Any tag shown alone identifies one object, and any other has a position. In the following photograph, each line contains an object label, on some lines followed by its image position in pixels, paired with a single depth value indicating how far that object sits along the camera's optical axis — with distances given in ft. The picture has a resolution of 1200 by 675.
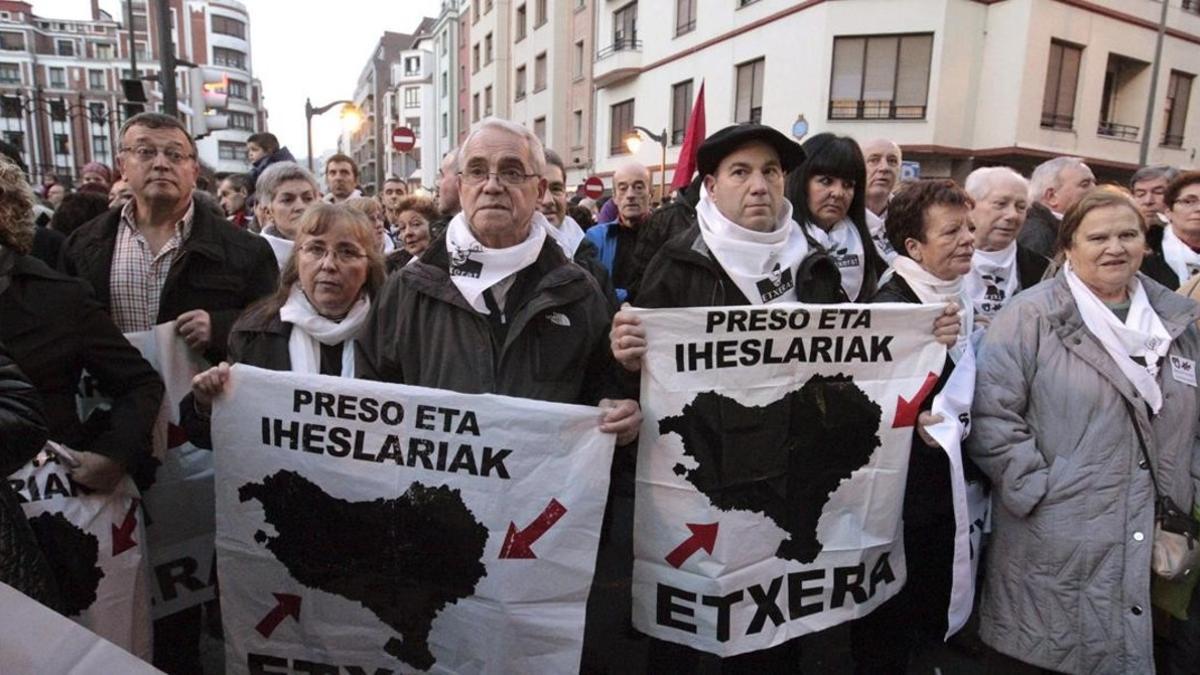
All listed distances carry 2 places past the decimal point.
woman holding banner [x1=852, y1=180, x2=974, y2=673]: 8.93
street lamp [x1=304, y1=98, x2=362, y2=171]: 60.64
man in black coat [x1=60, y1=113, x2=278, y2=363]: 9.63
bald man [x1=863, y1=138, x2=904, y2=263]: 15.20
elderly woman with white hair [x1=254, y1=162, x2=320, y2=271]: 14.29
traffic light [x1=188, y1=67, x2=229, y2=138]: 35.32
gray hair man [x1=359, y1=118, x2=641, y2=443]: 7.75
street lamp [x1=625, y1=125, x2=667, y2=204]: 66.46
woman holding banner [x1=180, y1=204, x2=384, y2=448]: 8.55
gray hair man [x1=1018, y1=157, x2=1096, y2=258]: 13.94
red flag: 20.10
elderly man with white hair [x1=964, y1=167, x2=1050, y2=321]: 11.55
